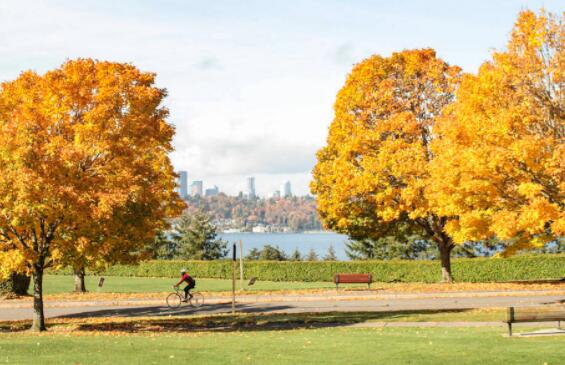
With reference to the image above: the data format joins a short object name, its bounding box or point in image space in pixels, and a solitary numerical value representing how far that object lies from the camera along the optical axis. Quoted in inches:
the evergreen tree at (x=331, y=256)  3328.2
